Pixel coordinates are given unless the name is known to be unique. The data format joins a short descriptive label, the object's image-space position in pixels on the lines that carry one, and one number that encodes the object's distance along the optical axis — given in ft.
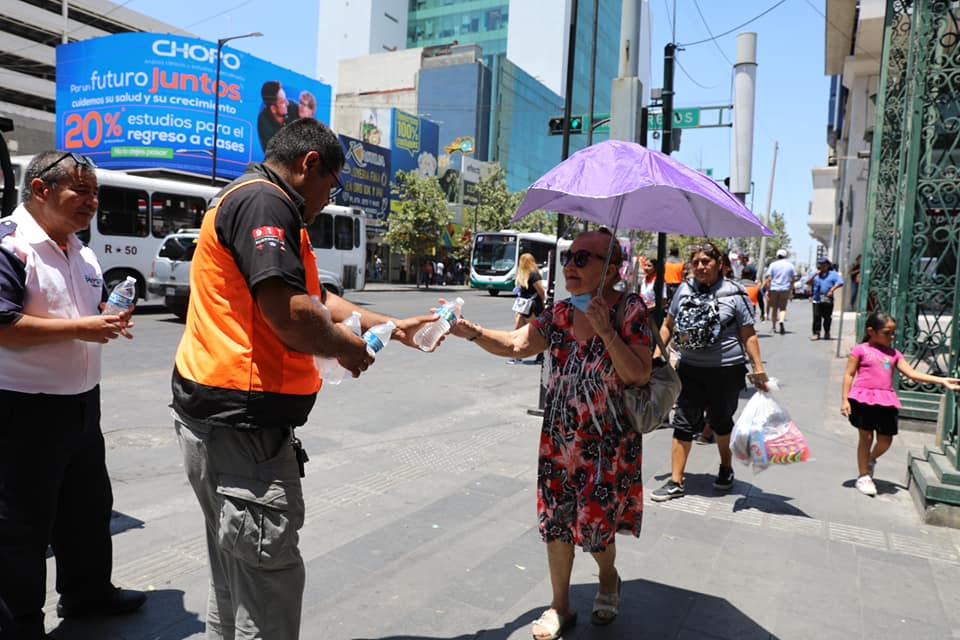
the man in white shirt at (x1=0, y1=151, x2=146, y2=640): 8.71
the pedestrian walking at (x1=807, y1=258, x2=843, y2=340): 52.34
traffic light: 31.07
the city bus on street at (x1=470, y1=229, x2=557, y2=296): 110.73
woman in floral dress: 10.14
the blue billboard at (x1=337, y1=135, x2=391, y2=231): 135.33
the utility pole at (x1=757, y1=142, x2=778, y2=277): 118.83
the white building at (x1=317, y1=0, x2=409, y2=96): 296.30
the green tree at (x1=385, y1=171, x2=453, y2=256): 128.47
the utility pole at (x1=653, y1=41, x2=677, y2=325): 23.79
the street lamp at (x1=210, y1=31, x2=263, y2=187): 83.58
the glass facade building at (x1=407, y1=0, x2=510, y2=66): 304.71
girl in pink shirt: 17.92
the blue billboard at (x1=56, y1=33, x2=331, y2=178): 104.68
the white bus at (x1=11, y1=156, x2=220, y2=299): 55.47
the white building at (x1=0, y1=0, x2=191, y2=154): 151.94
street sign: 28.94
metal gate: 25.20
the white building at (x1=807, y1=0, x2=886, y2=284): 66.74
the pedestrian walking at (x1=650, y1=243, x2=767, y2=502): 17.67
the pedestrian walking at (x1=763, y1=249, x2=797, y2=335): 54.70
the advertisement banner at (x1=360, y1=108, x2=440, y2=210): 173.06
